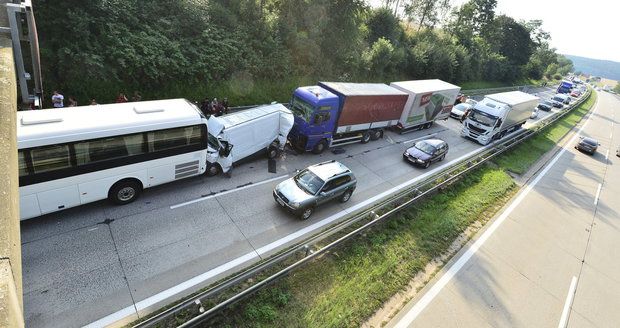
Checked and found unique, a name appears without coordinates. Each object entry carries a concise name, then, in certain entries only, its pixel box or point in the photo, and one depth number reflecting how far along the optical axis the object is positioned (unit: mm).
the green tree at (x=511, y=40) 60438
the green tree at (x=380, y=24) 35875
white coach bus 9219
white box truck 24078
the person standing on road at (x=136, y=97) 15544
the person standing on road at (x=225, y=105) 18125
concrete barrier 2580
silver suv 12234
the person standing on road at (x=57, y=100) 13828
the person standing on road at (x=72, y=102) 13967
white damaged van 13984
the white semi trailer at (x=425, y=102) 22922
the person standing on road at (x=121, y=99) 15289
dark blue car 18891
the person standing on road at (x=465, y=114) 30281
